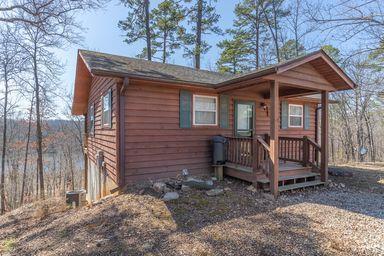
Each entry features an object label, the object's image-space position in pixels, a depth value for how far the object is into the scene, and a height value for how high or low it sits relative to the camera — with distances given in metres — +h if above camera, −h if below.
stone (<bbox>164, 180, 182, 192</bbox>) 5.60 -1.48
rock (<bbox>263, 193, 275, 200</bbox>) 5.29 -1.67
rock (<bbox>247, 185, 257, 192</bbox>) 5.69 -1.59
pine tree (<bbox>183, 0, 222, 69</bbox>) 15.45 +7.10
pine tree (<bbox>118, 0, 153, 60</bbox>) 14.54 +6.83
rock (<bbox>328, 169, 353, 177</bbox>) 8.00 -1.67
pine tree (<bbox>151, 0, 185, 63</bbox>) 15.00 +6.92
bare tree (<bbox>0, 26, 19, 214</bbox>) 9.82 +3.22
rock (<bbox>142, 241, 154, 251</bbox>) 3.21 -1.75
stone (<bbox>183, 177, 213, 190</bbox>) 5.71 -1.48
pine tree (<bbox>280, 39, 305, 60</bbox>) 17.05 +6.00
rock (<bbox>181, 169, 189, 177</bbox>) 6.45 -1.34
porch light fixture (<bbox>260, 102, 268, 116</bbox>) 8.29 +0.77
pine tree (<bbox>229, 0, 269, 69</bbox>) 16.31 +7.53
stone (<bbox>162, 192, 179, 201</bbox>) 4.96 -1.56
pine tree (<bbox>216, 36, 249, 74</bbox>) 16.95 +5.54
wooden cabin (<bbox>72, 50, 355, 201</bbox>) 5.62 +0.22
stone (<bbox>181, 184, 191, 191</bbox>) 5.59 -1.54
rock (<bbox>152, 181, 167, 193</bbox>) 5.41 -1.47
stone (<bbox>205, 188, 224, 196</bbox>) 5.36 -1.59
